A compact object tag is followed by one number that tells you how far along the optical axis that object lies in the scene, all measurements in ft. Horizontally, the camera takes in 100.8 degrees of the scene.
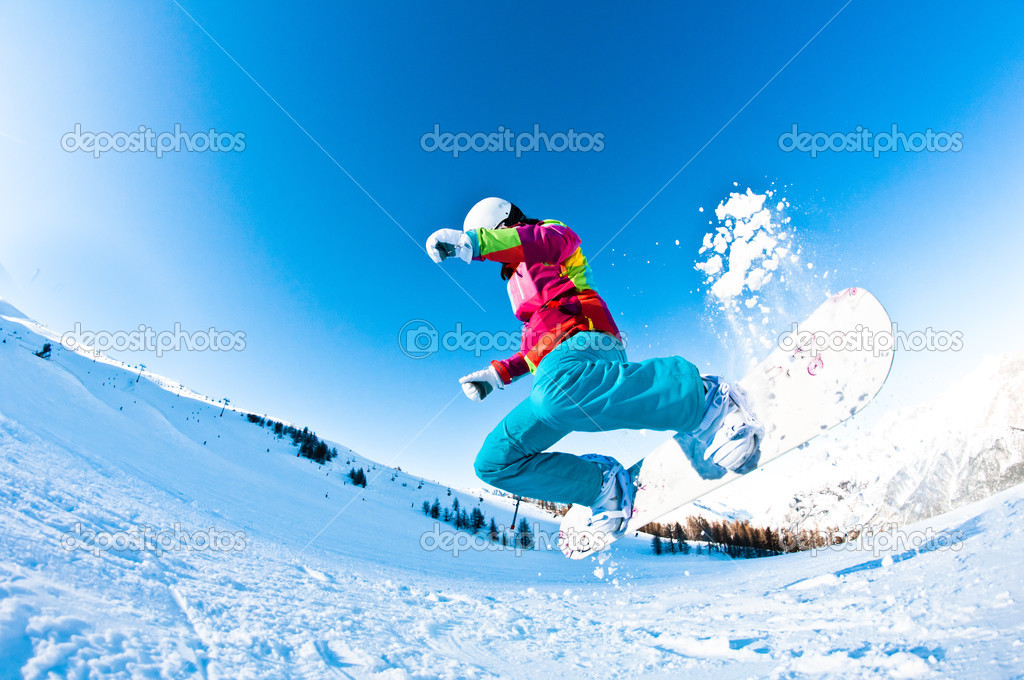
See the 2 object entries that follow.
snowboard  8.25
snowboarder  8.29
